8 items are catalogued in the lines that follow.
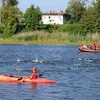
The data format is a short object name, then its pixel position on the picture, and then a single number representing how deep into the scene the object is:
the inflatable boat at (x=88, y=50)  73.67
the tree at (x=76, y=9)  134.20
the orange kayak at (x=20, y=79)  36.66
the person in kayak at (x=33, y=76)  36.59
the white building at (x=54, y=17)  151.88
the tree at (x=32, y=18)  109.62
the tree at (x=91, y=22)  108.38
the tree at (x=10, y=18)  105.38
